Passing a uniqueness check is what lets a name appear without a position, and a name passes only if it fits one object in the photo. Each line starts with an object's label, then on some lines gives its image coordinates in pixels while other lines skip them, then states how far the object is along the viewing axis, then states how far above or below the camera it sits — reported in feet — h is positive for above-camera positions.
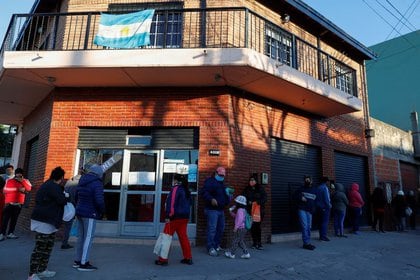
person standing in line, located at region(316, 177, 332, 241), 29.07 -0.51
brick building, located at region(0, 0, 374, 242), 23.61 +7.71
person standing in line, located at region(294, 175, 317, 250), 24.79 -0.86
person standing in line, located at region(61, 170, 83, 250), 22.53 -0.47
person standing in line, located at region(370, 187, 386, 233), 37.11 -0.69
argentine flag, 24.56 +12.32
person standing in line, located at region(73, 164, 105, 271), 17.16 -1.07
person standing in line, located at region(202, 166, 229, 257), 21.71 -0.64
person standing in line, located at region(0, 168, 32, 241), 25.22 -0.51
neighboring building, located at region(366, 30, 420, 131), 57.31 +22.10
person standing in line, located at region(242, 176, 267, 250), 23.35 -0.54
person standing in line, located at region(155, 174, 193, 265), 18.79 -1.38
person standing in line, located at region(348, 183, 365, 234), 34.35 -0.50
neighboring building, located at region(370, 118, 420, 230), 42.60 +5.68
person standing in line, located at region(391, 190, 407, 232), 40.24 -1.07
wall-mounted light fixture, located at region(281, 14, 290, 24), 32.96 +18.08
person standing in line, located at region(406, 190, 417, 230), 42.91 -0.68
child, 20.93 -2.34
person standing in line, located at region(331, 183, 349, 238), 31.63 -0.89
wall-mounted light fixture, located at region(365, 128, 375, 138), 41.07 +8.37
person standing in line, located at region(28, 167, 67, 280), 15.02 -1.42
